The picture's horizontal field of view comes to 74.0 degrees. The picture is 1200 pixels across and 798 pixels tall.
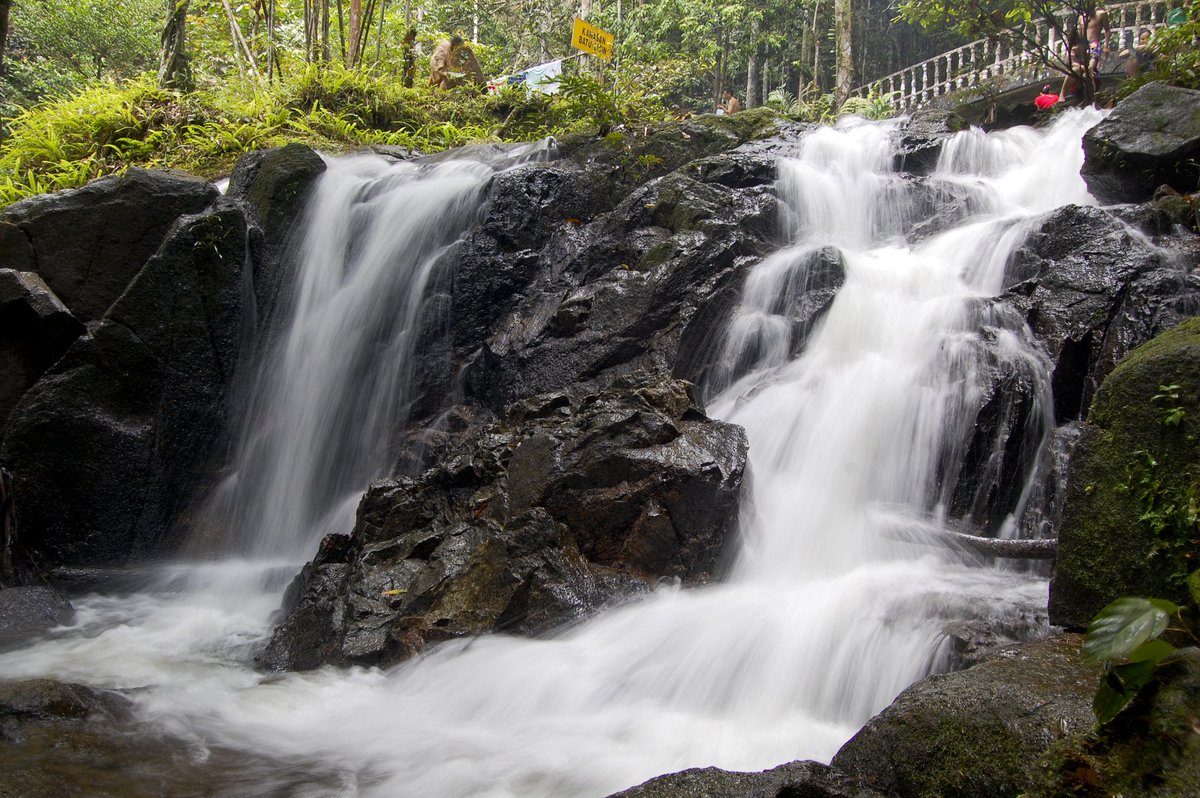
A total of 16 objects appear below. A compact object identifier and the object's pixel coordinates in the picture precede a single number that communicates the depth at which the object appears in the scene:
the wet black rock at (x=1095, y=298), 5.71
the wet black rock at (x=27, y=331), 6.84
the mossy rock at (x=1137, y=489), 2.92
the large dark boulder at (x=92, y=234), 7.24
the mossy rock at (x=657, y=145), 9.73
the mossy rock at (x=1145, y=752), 2.05
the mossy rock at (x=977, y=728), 2.43
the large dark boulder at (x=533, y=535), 4.84
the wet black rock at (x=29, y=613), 5.26
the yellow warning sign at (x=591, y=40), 11.16
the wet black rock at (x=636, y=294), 7.11
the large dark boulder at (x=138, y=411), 6.71
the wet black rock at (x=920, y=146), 10.95
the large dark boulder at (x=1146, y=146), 7.42
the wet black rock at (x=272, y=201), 8.11
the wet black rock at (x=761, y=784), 2.56
